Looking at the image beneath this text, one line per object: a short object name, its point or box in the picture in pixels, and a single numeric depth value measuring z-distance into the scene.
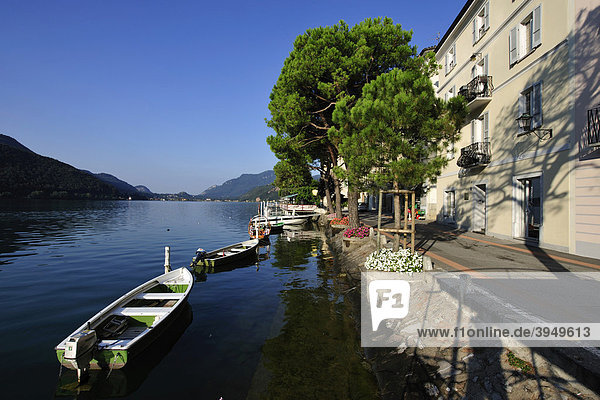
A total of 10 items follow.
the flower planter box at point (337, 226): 24.86
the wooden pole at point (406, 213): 8.70
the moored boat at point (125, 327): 6.07
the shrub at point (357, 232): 17.06
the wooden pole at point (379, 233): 9.95
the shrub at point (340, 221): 26.58
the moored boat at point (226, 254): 16.62
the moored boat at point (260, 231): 26.53
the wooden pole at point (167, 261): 14.10
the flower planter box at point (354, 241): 16.05
